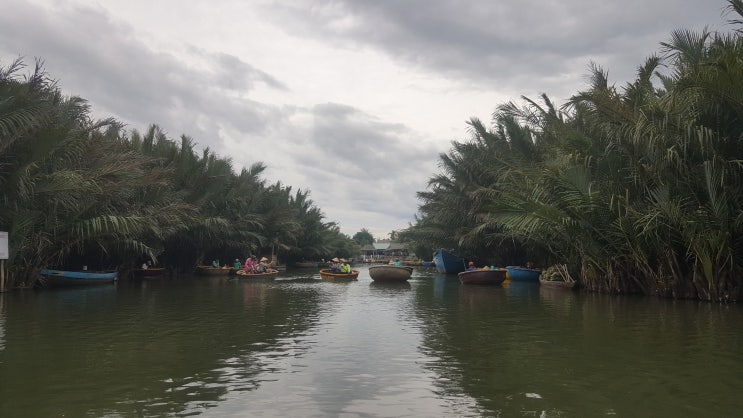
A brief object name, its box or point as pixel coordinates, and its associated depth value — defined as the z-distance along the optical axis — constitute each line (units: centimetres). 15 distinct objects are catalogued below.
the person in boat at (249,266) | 3328
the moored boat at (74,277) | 2228
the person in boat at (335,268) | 3369
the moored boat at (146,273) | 3025
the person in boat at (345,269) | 3317
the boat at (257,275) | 3272
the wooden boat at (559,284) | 2177
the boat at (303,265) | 6612
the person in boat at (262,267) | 3367
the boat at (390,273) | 2988
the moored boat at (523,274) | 2859
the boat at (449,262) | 4212
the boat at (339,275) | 3275
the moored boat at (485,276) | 2708
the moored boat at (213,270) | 3694
